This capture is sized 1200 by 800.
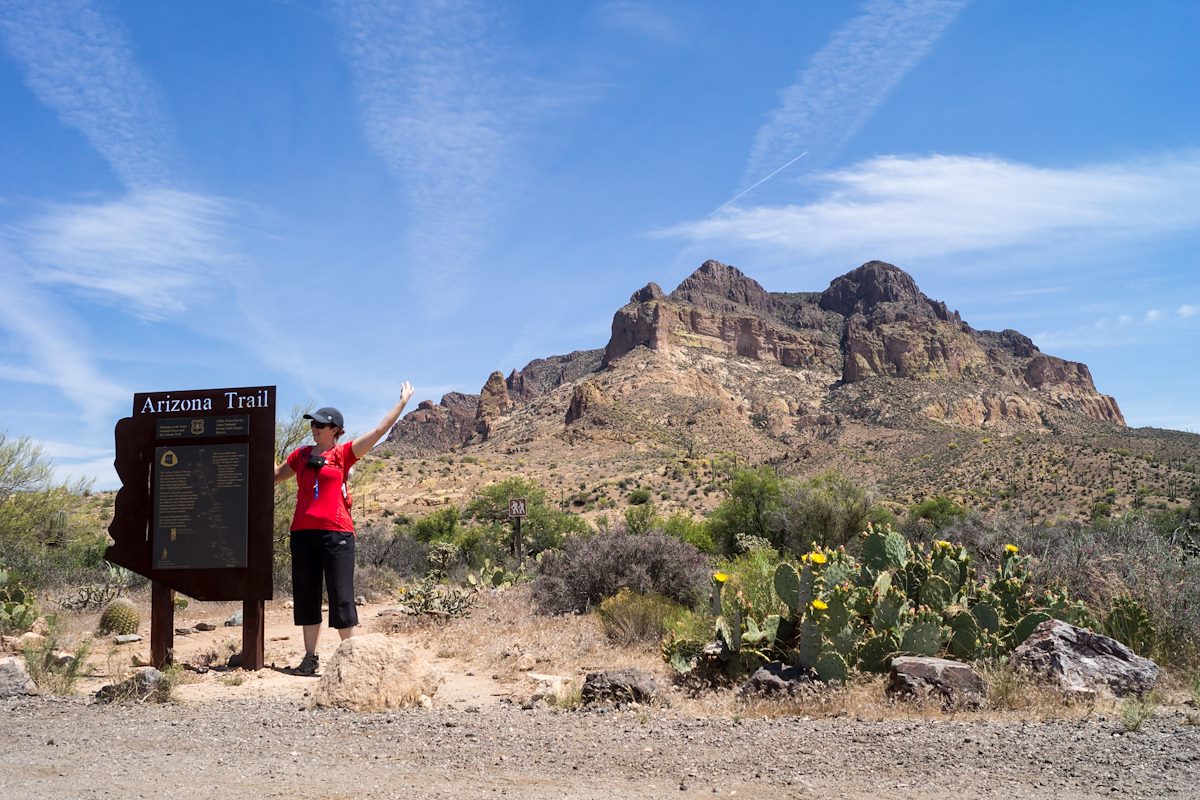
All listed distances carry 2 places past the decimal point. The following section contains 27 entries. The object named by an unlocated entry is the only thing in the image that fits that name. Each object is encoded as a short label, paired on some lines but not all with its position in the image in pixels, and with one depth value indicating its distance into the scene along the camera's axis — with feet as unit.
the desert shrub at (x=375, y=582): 53.90
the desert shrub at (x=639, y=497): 138.39
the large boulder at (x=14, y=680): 22.15
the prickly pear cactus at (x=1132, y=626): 23.32
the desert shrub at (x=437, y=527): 86.46
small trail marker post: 55.93
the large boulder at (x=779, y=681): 20.92
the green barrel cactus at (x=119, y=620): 38.14
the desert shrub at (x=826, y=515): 63.62
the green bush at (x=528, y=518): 81.82
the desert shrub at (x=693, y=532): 68.64
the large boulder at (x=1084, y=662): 20.13
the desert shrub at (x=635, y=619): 30.58
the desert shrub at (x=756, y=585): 26.86
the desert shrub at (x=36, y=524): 49.88
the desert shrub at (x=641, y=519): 69.56
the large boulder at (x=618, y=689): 21.09
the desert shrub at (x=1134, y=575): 23.41
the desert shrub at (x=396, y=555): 63.46
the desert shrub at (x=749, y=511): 70.44
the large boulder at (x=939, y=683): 19.43
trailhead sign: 26.58
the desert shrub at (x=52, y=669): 23.29
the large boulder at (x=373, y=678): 20.95
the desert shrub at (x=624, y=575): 37.88
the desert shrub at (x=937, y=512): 78.91
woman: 25.03
